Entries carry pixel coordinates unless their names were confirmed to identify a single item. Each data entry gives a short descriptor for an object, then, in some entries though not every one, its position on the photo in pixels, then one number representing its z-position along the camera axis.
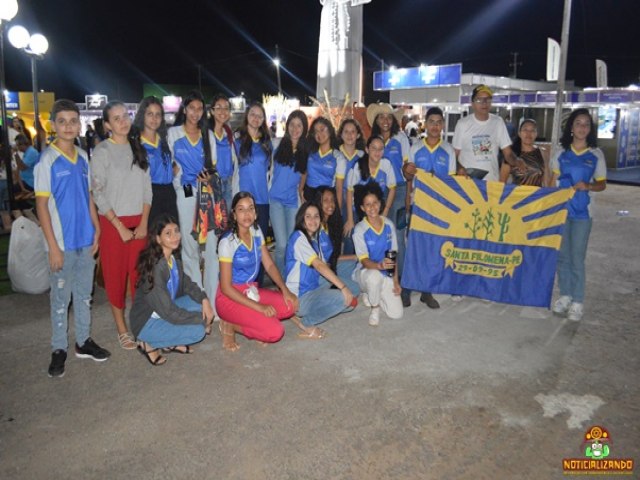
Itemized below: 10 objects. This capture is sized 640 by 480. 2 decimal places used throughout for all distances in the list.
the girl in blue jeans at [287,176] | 5.61
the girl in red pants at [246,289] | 4.39
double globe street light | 10.09
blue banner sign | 28.62
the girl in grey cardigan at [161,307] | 4.13
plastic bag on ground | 5.73
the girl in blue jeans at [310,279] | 4.73
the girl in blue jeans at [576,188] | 5.12
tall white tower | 15.12
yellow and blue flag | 5.09
